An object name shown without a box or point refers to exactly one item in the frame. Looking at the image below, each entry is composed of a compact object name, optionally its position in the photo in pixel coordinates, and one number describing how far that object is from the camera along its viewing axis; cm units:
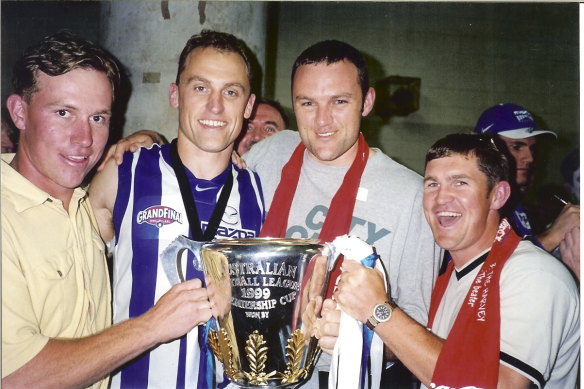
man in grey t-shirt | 154
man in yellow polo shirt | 123
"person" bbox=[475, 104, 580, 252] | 207
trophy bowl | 119
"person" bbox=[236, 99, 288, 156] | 254
